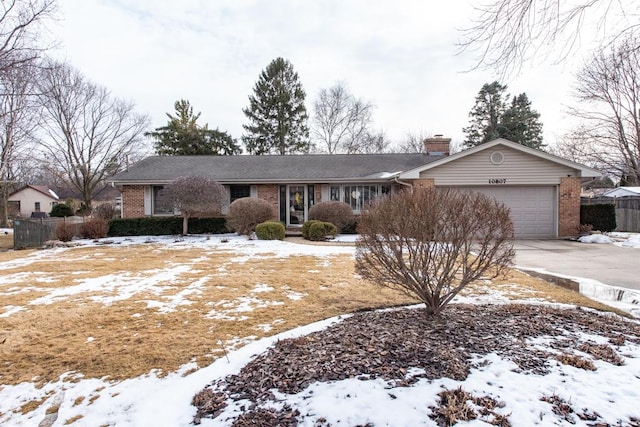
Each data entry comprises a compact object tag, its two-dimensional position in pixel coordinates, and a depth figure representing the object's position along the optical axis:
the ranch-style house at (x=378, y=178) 13.84
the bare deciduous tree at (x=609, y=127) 19.56
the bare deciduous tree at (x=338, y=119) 33.84
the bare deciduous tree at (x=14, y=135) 17.95
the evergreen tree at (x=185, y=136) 30.69
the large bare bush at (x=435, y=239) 3.88
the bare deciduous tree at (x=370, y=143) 34.47
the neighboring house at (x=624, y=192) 22.53
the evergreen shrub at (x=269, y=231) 13.12
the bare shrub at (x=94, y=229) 15.05
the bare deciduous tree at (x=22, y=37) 9.66
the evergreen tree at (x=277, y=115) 32.94
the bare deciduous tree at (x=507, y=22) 4.40
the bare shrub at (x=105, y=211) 17.88
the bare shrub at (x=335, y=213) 14.47
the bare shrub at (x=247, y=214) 14.06
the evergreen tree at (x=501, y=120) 33.72
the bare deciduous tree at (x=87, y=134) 24.23
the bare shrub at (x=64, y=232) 14.27
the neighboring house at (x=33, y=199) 45.12
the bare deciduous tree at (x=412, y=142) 38.30
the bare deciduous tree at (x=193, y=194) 14.09
